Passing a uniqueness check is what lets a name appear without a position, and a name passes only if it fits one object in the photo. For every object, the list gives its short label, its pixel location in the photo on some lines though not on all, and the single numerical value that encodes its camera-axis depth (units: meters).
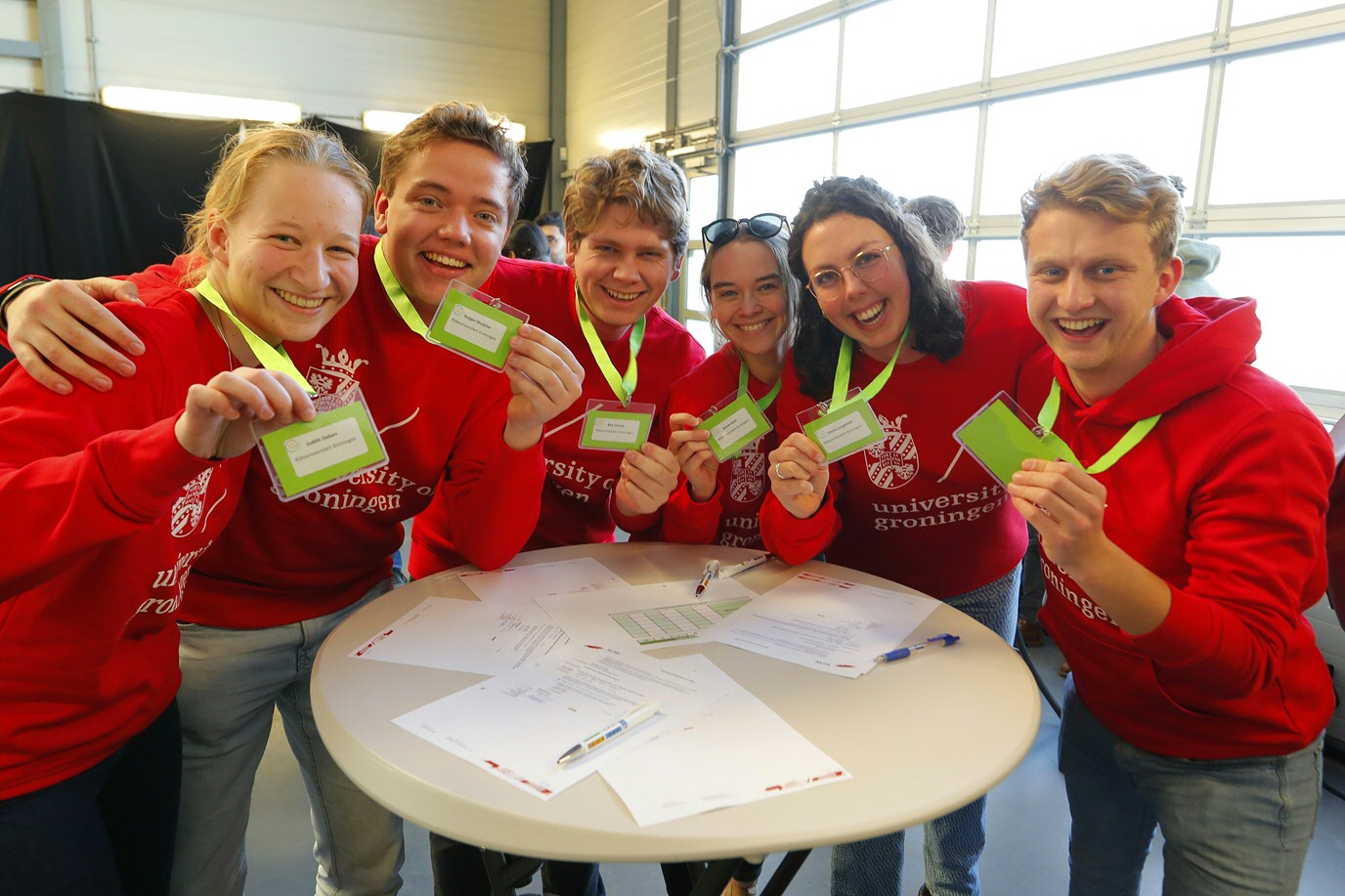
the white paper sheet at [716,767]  0.89
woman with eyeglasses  1.71
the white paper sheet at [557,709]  0.95
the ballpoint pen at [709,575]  1.56
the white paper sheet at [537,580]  1.51
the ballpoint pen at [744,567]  1.66
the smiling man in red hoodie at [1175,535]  1.15
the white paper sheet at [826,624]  1.28
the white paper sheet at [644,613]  1.34
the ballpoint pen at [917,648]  1.27
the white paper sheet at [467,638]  1.22
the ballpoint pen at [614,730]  0.96
